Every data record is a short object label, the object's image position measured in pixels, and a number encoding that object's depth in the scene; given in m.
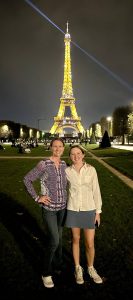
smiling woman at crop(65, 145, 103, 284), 2.79
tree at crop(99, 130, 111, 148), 31.75
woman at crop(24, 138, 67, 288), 2.80
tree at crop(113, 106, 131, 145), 52.22
